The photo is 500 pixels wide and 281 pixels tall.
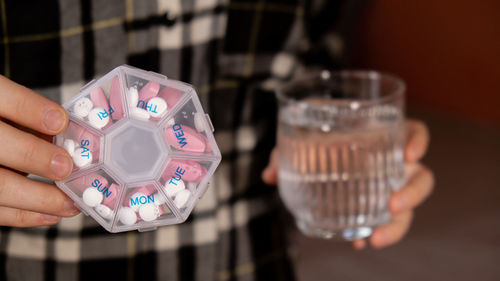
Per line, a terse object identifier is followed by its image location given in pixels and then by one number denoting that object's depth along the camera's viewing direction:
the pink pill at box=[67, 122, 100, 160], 0.65
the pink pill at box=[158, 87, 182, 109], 0.66
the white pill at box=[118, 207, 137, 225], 0.66
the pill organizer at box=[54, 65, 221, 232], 0.65
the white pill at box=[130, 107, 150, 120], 0.65
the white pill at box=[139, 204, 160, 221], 0.66
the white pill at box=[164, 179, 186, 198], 0.66
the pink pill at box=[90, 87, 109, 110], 0.65
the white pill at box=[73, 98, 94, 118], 0.65
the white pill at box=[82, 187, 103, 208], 0.66
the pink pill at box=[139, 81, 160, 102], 0.65
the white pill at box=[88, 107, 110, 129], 0.65
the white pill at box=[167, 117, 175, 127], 0.65
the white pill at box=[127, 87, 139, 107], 0.65
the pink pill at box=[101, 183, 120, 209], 0.66
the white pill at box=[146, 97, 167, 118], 0.65
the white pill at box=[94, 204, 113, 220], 0.66
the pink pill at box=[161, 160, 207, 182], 0.66
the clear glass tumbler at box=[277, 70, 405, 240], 0.77
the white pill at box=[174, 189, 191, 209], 0.66
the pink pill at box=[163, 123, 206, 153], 0.66
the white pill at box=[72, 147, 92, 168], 0.66
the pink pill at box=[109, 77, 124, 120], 0.65
